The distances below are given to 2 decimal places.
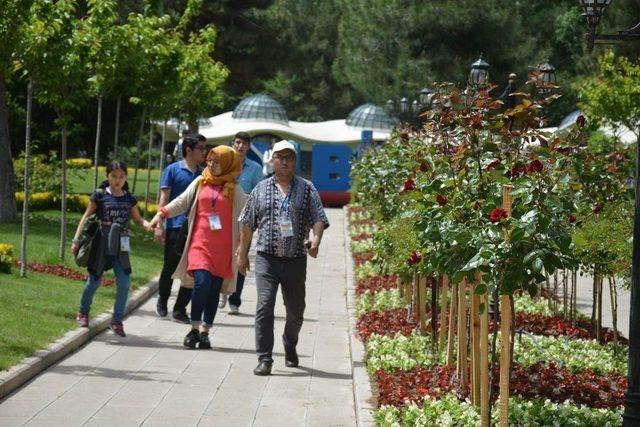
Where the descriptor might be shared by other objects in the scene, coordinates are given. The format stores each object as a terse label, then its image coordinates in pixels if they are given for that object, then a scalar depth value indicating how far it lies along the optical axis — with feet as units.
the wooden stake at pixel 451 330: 47.83
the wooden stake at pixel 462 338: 42.55
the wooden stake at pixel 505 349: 33.81
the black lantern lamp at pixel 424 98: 109.96
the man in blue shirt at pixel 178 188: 65.24
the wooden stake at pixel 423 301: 57.55
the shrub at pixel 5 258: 75.91
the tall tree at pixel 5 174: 116.10
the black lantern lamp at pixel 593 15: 44.50
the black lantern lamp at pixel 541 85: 40.72
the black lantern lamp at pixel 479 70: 63.35
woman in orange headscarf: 56.66
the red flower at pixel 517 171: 36.38
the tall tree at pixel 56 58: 72.89
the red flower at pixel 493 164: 36.75
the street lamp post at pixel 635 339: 36.38
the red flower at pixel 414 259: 42.38
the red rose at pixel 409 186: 40.10
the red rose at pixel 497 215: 32.62
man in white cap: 50.77
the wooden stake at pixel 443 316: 51.47
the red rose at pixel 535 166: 34.36
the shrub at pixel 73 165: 145.29
